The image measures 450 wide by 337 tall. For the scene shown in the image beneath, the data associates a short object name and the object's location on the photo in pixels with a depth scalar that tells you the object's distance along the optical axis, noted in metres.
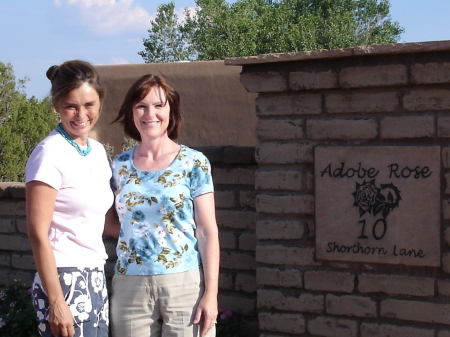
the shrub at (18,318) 4.16
